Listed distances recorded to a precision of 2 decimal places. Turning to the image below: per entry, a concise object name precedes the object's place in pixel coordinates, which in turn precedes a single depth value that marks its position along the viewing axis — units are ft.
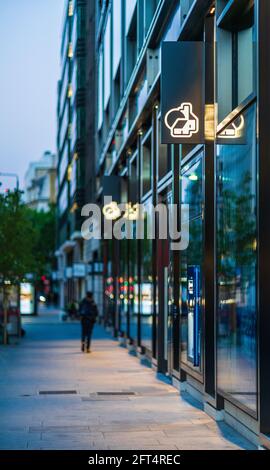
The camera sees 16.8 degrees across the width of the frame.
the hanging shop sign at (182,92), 48.21
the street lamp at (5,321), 105.34
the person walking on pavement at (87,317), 93.15
